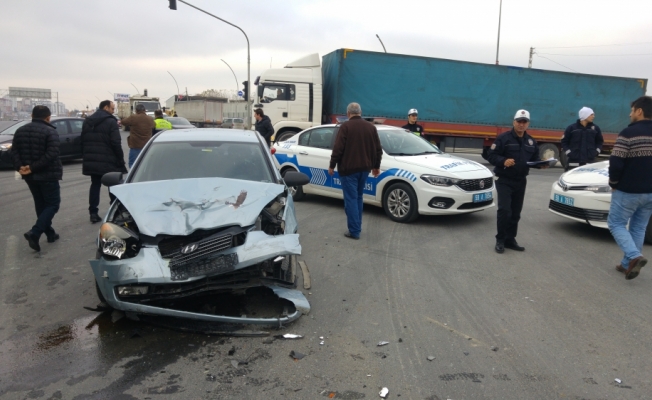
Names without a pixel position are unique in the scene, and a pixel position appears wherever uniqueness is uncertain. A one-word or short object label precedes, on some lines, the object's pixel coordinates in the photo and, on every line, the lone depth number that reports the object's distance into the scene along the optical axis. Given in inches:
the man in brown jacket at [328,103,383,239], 265.7
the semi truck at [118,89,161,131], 1557.0
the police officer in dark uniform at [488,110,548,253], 240.7
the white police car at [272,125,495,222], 292.0
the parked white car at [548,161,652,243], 264.4
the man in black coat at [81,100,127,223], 285.3
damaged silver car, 142.0
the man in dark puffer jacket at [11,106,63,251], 236.4
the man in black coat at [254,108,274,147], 468.6
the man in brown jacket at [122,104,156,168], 398.6
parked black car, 587.2
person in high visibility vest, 486.9
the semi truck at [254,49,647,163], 652.1
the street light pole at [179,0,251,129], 827.8
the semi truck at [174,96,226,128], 1611.7
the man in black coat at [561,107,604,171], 350.3
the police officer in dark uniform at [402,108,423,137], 428.5
